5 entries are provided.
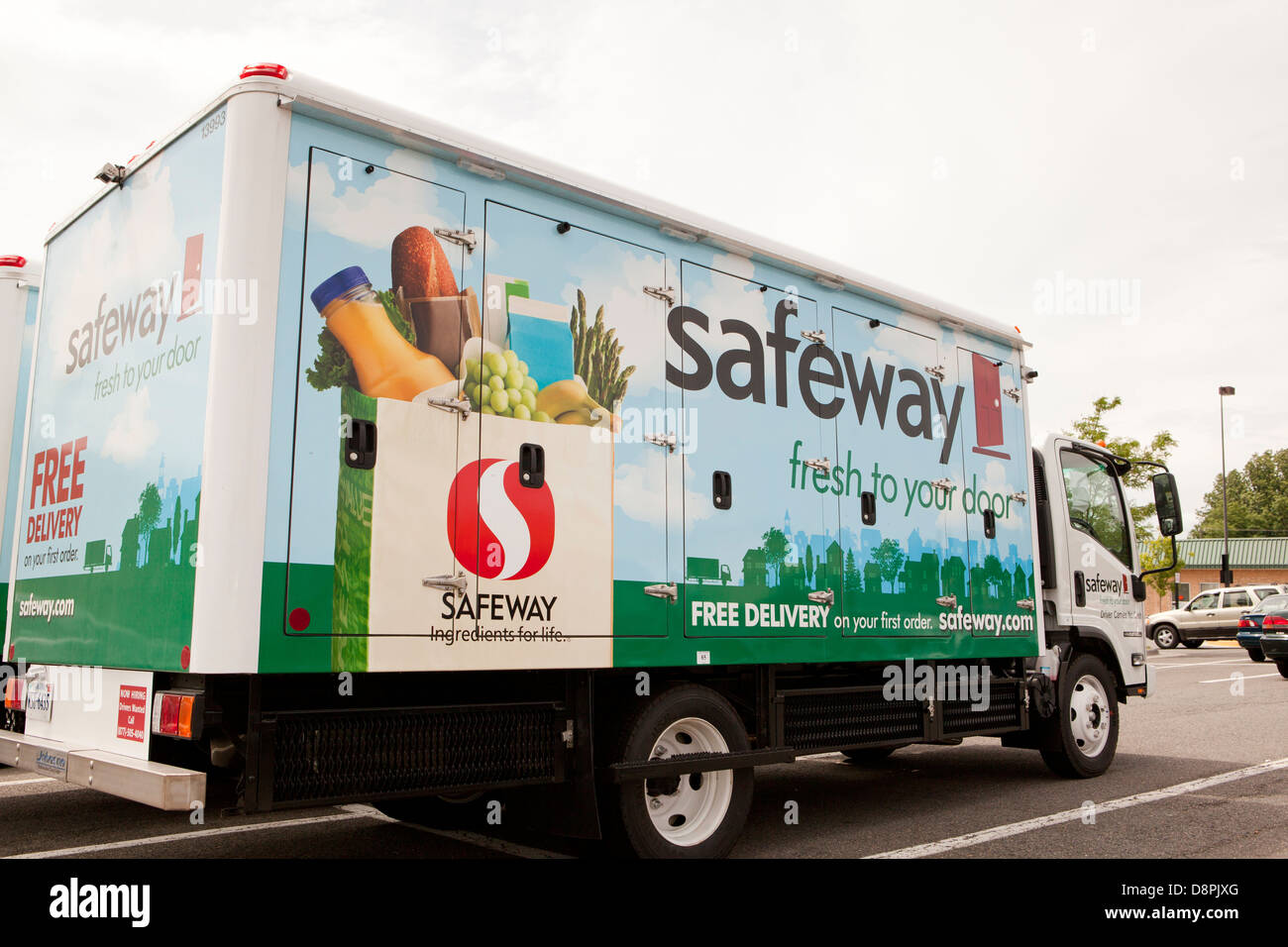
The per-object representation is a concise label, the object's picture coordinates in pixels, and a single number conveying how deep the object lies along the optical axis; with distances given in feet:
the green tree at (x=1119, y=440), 102.32
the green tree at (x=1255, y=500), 292.40
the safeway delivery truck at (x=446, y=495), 12.99
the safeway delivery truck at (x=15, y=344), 21.22
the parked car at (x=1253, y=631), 72.93
